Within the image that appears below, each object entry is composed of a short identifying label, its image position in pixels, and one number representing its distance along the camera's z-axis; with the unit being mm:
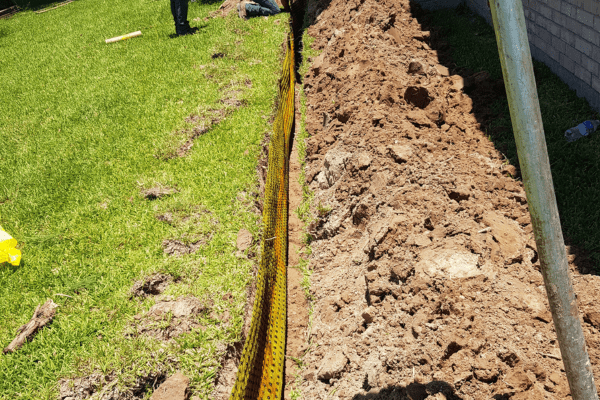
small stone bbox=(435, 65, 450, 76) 5713
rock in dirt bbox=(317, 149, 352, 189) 4738
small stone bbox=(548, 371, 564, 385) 2158
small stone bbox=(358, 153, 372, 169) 4352
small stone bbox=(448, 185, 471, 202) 3457
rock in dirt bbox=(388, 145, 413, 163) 4055
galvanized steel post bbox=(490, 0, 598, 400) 1402
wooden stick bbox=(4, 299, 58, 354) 3332
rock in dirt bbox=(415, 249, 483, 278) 2770
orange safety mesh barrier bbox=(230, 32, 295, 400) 2809
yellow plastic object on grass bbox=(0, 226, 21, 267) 4152
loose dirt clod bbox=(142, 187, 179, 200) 4871
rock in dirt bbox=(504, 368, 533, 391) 2137
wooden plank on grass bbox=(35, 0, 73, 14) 16891
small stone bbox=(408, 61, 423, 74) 5457
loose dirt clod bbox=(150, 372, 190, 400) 2879
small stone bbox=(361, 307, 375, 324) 3045
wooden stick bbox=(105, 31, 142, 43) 10555
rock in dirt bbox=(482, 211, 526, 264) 2898
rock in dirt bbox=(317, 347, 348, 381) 2961
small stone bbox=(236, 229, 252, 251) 4105
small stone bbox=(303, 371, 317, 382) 3101
